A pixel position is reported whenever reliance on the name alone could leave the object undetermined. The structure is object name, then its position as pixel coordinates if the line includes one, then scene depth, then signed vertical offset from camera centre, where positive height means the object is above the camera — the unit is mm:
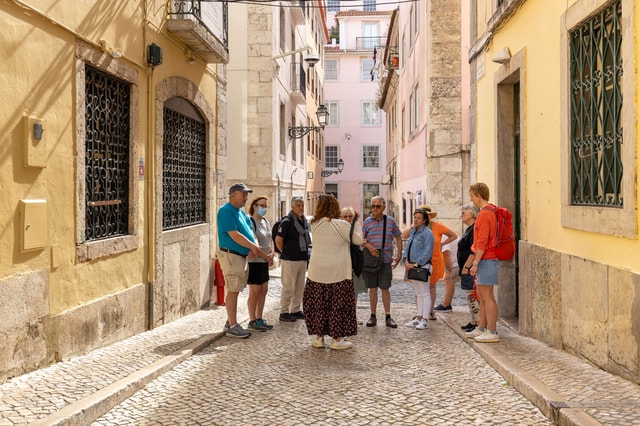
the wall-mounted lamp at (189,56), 9664 +2070
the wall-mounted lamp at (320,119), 21109 +2529
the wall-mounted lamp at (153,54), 8172 +1769
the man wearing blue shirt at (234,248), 7750 -533
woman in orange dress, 9367 -720
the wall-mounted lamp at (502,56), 8734 +1853
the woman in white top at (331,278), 7137 -805
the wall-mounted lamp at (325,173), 37394 +1571
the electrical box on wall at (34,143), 5543 +493
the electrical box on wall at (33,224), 5477 -176
